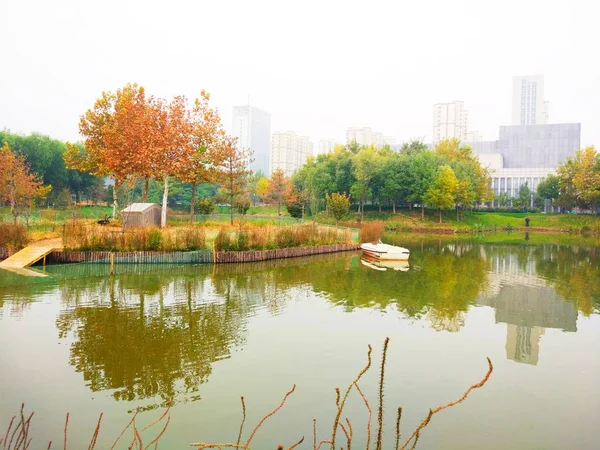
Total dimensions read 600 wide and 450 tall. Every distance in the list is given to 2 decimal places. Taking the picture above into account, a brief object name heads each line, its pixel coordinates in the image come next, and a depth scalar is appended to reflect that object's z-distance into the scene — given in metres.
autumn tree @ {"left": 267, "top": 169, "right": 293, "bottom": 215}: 46.72
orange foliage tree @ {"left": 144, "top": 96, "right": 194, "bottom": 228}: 26.20
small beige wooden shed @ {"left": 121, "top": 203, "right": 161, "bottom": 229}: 24.23
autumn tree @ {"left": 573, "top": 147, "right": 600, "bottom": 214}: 50.38
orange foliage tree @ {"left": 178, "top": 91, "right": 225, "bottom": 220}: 28.41
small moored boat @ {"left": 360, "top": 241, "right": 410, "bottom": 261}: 22.48
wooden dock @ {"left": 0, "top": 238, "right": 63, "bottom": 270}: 16.08
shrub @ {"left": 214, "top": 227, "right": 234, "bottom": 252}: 19.64
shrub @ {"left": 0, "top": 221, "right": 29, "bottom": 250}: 18.44
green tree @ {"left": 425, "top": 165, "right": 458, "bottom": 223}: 47.12
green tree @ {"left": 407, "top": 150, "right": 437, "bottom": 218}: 49.06
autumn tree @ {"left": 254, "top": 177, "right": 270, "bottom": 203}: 63.76
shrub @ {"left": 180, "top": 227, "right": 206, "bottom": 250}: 19.52
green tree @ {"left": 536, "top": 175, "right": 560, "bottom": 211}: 62.94
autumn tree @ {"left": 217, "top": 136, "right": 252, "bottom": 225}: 29.78
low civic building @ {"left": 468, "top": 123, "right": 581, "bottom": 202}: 89.88
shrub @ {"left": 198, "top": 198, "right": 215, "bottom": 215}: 35.06
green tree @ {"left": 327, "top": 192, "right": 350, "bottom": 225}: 32.34
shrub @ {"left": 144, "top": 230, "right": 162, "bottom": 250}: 18.97
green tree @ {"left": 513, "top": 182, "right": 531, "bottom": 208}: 67.94
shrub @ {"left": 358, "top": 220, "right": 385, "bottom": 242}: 28.28
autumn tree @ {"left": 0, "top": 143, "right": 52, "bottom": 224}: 27.77
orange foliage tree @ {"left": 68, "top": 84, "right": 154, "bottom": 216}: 26.34
